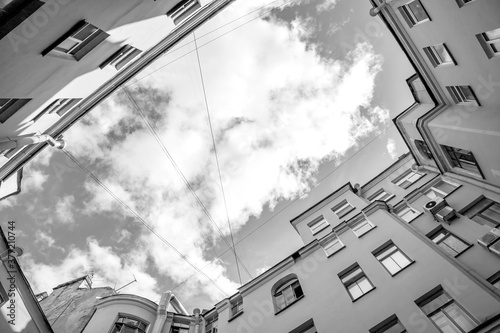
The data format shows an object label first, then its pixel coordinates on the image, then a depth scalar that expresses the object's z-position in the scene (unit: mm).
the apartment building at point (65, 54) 8023
